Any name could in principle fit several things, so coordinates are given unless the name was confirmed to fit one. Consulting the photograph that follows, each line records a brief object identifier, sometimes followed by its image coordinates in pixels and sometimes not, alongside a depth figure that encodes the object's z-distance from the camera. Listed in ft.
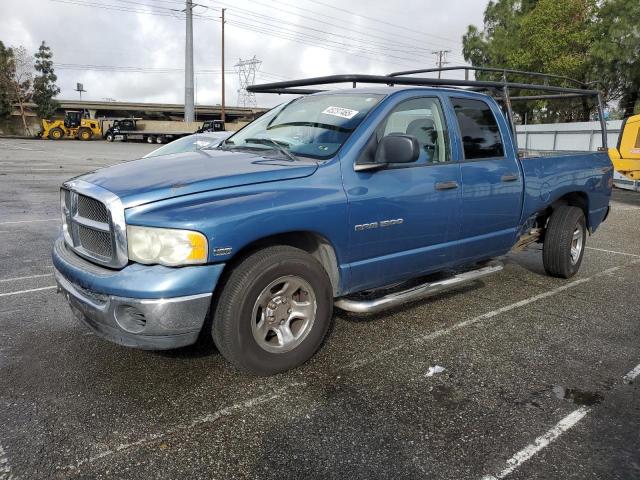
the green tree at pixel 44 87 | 214.69
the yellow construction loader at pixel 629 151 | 45.39
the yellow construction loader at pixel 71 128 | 172.14
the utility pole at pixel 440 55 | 223.59
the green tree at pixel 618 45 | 83.66
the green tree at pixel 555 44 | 87.35
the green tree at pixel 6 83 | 211.41
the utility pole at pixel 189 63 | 135.95
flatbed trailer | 163.32
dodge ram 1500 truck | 10.19
